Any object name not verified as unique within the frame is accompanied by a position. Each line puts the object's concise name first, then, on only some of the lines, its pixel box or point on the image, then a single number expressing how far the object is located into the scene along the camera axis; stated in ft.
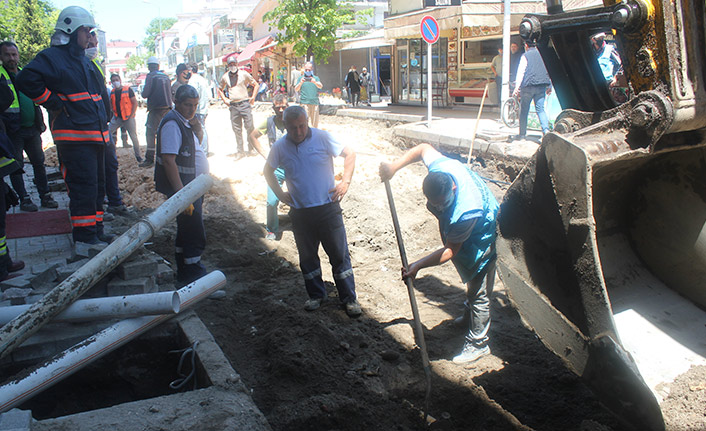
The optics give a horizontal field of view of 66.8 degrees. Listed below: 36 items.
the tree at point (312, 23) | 75.25
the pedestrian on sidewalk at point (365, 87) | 78.79
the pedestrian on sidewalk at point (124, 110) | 30.86
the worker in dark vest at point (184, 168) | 13.91
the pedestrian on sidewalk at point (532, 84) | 28.71
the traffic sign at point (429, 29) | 36.73
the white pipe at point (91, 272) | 9.53
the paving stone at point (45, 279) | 12.75
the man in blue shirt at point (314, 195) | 14.16
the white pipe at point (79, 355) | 9.09
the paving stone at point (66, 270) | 12.27
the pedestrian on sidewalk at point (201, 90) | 32.37
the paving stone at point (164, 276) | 14.03
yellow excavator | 8.35
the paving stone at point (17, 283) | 12.98
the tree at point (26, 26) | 82.43
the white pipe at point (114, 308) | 10.36
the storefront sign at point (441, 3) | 45.34
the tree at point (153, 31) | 370.16
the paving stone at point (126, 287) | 11.82
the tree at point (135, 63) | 302.45
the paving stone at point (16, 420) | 7.68
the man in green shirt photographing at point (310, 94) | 39.70
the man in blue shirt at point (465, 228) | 11.37
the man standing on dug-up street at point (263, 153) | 20.88
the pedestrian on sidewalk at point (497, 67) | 47.06
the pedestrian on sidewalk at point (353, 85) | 70.85
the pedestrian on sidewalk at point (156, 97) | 28.57
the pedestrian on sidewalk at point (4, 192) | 14.60
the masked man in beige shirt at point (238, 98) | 31.55
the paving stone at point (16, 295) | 11.32
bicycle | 35.88
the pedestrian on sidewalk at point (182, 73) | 30.55
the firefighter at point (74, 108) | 15.21
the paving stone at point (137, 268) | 12.12
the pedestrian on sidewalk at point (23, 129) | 20.51
